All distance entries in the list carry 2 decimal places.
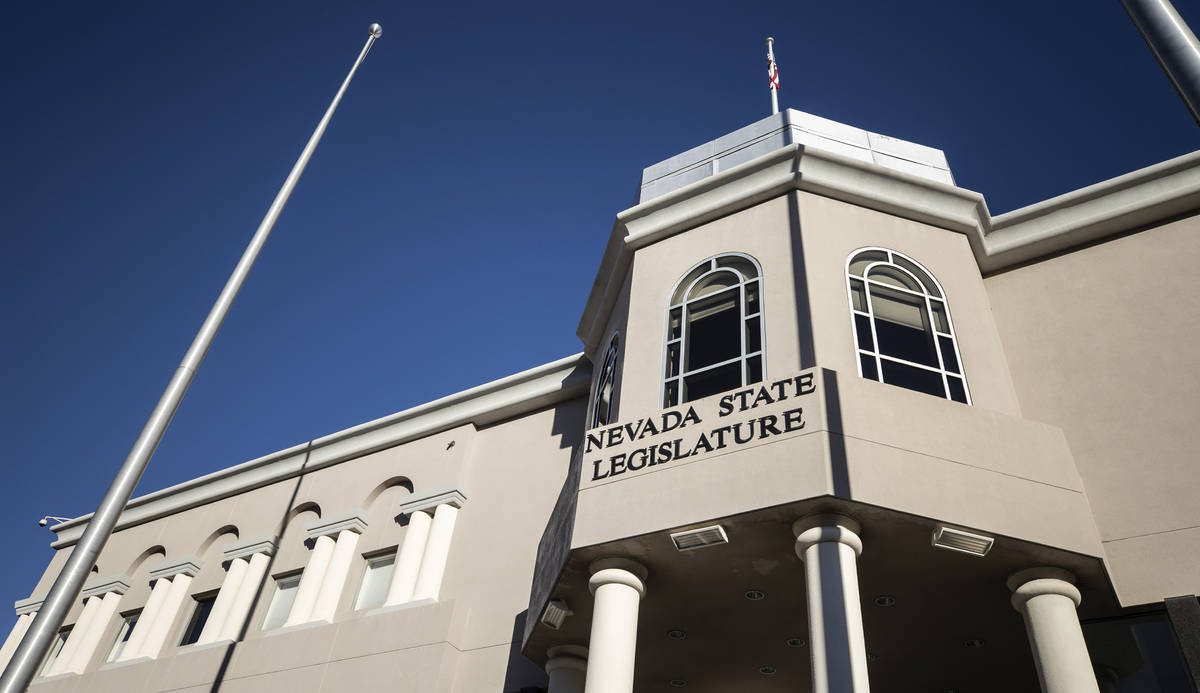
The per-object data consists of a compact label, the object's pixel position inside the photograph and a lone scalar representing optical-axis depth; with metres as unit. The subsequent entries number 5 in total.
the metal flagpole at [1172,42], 5.88
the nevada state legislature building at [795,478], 9.95
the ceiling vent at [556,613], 11.84
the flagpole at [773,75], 17.75
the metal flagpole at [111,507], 8.18
